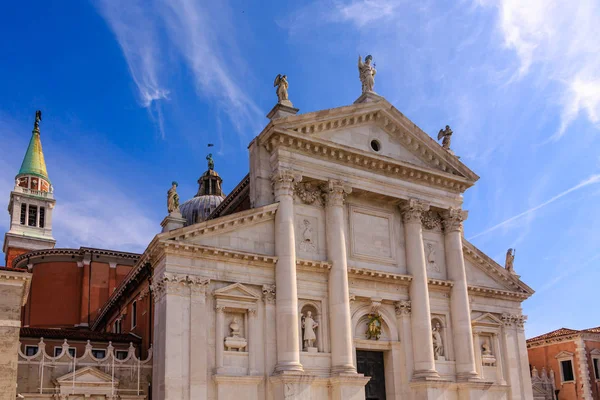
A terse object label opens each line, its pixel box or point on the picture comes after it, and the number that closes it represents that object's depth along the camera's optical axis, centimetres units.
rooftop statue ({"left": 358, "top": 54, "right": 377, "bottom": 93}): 3003
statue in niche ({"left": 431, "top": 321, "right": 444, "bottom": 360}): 2803
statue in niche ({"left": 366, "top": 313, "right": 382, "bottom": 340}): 2656
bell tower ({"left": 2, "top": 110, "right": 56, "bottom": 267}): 6006
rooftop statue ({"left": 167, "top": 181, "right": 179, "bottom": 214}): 2467
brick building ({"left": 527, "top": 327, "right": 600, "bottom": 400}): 4059
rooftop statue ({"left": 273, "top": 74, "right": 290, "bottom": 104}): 2731
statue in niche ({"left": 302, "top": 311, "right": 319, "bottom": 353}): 2480
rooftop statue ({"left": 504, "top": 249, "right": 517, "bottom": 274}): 3231
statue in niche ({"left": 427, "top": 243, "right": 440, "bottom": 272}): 2927
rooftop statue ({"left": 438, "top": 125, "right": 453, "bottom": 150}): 3145
